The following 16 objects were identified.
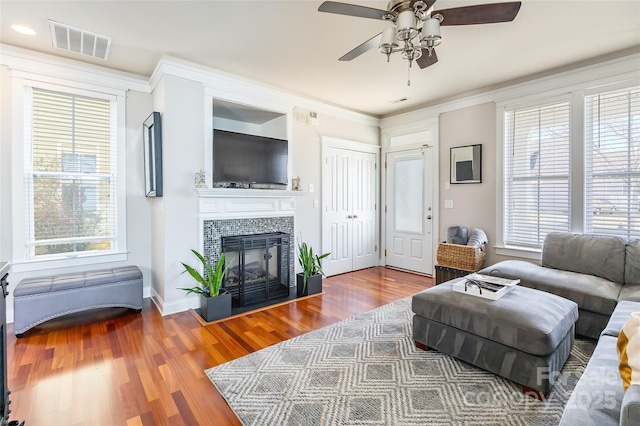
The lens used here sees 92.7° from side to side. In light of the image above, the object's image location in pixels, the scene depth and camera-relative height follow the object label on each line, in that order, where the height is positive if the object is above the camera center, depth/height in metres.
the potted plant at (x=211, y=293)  3.07 -0.88
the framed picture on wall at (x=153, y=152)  3.20 +0.62
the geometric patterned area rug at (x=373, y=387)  1.71 -1.15
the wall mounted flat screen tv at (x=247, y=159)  3.51 +0.62
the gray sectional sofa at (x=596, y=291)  1.09 -0.67
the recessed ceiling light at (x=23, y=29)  2.59 +1.56
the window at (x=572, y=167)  3.13 +0.48
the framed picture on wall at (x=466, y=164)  4.19 +0.64
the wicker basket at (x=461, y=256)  3.81 -0.60
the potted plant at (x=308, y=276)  3.87 -0.86
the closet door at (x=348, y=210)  4.74 -0.01
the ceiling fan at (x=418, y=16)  1.85 +1.22
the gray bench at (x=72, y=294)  2.68 -0.81
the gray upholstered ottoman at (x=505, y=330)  1.85 -0.81
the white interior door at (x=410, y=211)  4.79 -0.03
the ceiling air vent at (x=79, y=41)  2.61 +1.54
